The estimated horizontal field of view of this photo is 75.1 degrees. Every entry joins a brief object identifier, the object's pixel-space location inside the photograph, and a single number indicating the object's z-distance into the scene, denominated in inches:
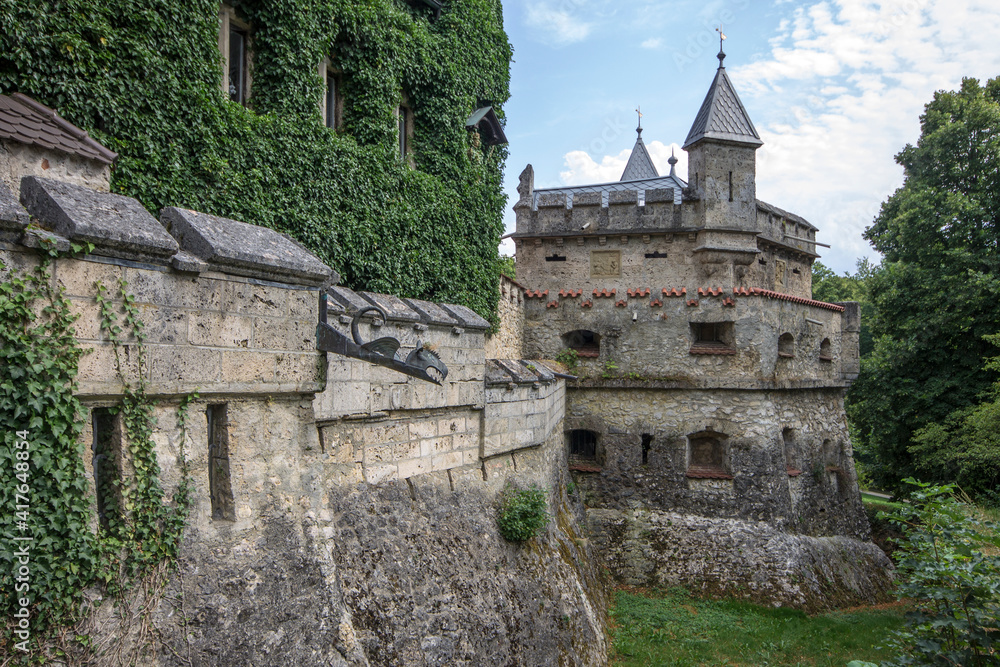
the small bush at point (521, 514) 310.5
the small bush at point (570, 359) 592.1
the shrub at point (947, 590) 222.8
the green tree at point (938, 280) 663.1
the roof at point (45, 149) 207.8
